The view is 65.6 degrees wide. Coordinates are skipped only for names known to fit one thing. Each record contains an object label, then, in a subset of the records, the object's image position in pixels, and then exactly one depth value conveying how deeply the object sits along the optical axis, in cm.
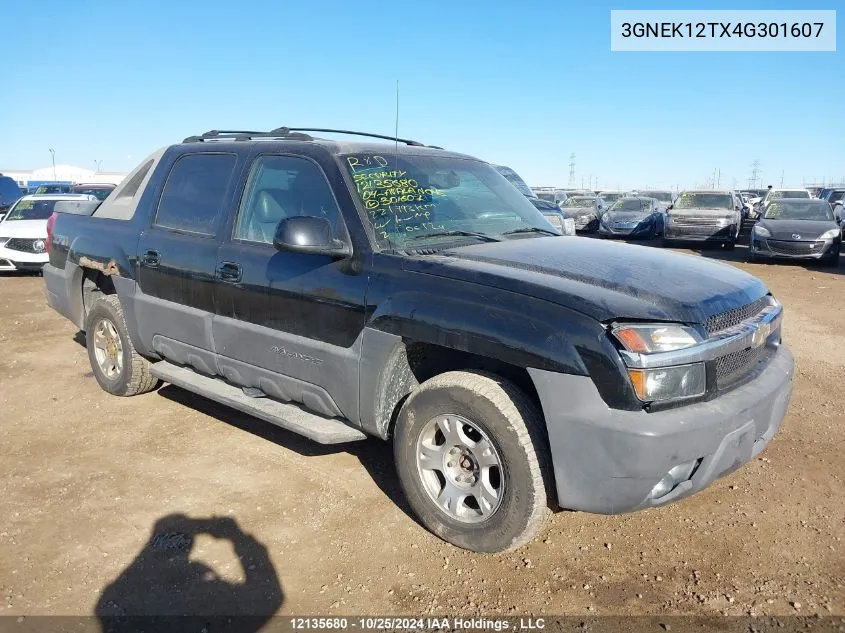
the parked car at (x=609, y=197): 3041
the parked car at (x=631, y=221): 2045
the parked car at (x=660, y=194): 2941
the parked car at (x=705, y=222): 1733
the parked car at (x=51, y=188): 2088
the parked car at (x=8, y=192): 1911
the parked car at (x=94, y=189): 1906
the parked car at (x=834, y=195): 2301
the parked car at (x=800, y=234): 1350
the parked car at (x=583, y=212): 2273
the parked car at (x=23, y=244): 1172
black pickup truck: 262
